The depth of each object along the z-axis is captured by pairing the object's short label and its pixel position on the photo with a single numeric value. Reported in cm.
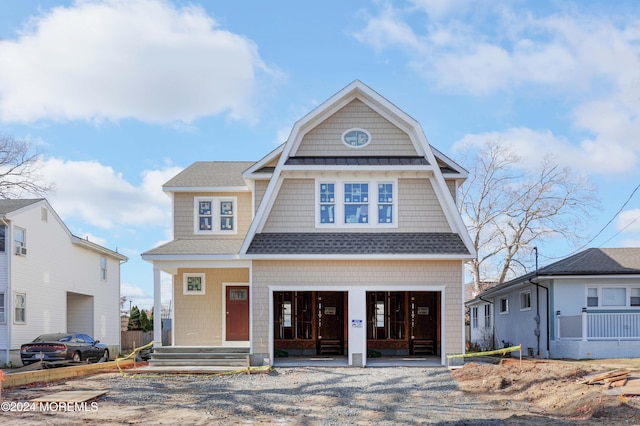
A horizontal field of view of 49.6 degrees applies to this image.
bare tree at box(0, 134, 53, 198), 3809
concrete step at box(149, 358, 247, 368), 2058
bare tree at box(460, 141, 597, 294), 3934
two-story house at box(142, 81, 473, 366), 2055
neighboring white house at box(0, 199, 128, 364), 2612
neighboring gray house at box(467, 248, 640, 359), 2275
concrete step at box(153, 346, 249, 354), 2144
